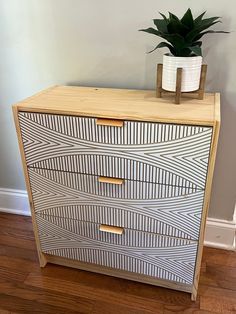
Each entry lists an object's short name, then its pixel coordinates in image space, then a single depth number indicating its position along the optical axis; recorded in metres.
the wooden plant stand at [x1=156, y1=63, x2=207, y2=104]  1.10
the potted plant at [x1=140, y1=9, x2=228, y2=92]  1.05
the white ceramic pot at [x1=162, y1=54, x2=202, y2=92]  1.09
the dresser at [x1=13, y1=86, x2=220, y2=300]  1.03
